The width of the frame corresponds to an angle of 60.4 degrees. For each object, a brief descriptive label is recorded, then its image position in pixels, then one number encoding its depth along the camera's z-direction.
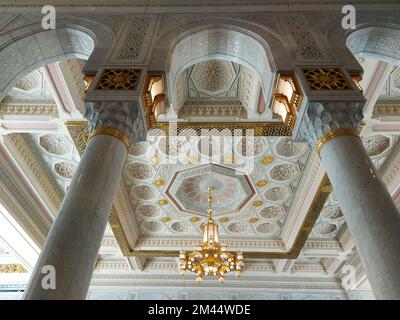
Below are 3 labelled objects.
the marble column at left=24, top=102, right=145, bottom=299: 1.87
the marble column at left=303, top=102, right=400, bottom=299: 2.02
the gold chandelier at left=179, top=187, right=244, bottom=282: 6.05
